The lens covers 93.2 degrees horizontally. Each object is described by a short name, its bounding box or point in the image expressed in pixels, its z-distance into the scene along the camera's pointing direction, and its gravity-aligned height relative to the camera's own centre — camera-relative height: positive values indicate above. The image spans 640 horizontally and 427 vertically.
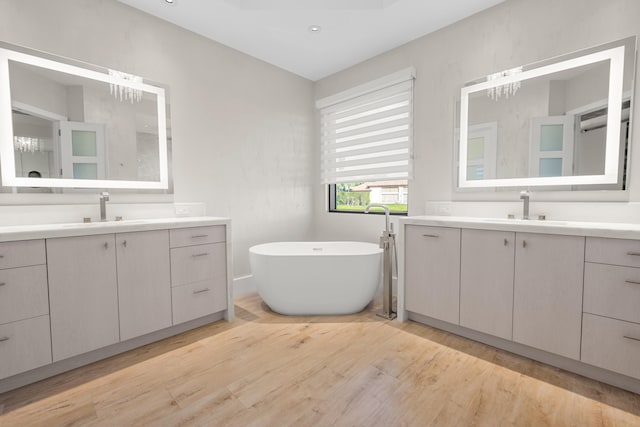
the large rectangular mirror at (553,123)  1.85 +0.53
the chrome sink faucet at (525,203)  2.09 -0.02
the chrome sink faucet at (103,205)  2.11 -0.04
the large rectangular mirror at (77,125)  1.89 +0.52
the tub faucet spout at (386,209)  2.59 -0.08
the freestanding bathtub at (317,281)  2.44 -0.66
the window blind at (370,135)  2.90 +0.69
